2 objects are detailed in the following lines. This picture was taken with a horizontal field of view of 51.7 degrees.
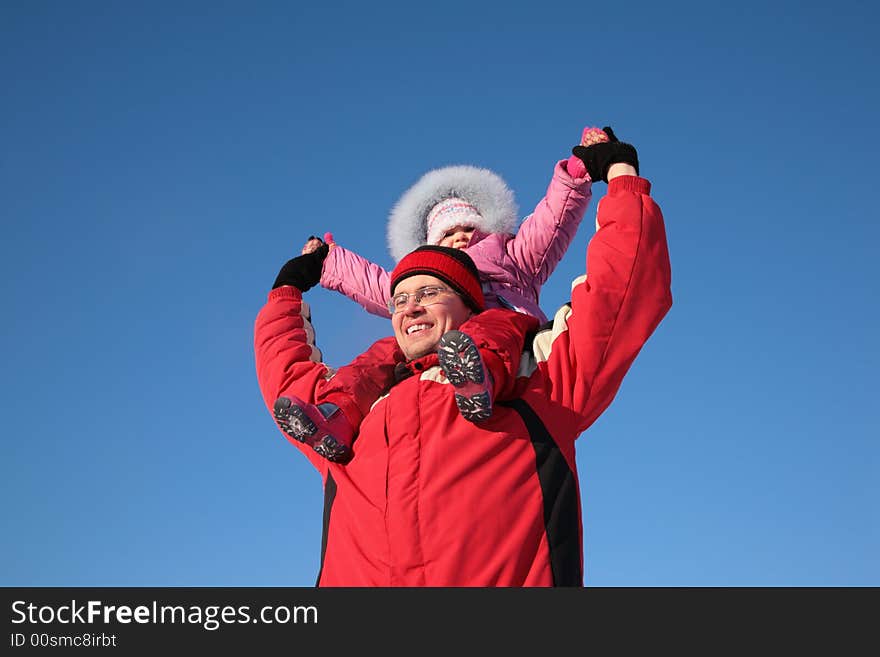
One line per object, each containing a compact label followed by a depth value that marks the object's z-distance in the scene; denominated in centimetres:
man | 376
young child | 395
